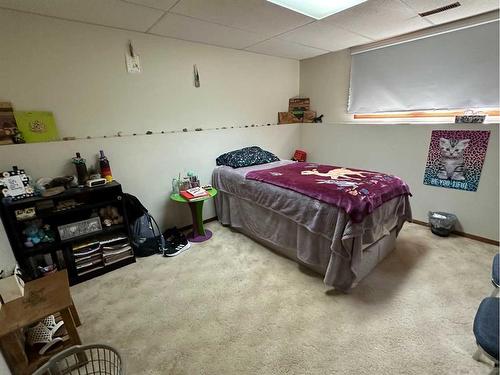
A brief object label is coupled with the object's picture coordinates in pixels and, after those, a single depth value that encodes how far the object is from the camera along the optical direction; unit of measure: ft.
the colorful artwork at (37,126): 6.53
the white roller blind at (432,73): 7.77
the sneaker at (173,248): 8.21
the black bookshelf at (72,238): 6.06
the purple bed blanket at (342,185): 5.84
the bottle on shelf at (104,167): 7.59
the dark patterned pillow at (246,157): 9.95
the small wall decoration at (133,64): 7.91
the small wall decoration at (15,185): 6.00
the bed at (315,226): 5.92
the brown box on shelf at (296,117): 12.82
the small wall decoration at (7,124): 6.27
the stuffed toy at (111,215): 7.54
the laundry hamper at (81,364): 3.14
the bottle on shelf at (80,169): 7.20
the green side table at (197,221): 8.76
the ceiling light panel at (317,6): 6.42
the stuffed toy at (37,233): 6.29
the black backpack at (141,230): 8.00
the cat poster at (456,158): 8.01
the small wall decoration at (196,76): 9.34
